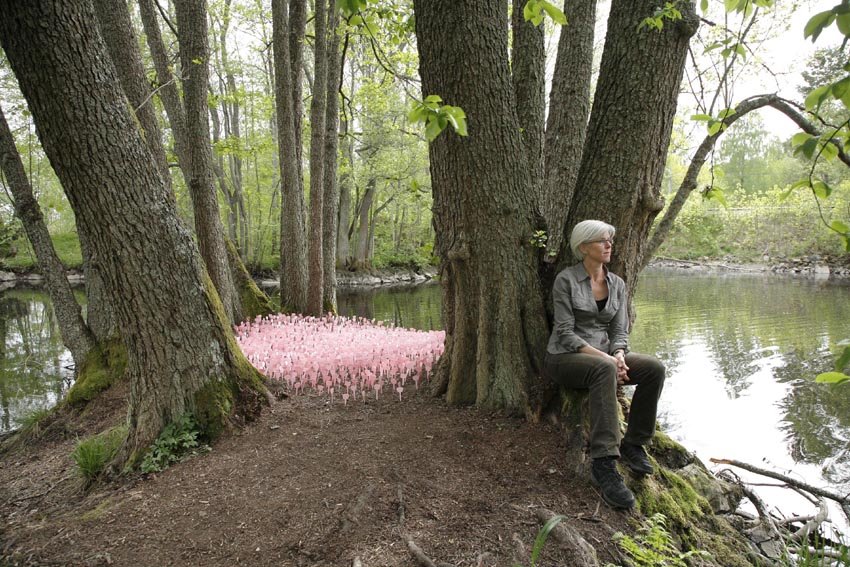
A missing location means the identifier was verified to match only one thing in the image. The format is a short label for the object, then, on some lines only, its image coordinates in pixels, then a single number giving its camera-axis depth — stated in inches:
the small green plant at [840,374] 44.7
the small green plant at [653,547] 97.0
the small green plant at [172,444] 134.0
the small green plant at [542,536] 76.2
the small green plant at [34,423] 194.9
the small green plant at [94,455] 135.9
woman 115.4
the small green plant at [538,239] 144.4
